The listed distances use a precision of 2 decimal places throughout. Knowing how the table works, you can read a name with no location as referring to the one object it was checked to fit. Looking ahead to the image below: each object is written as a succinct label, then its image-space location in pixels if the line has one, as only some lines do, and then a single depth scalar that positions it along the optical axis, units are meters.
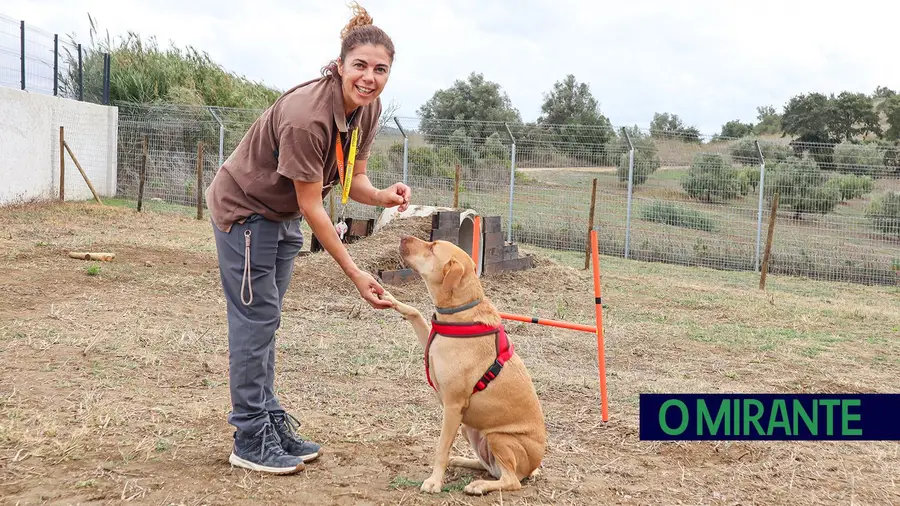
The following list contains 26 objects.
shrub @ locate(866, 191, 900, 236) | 14.40
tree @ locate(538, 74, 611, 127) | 33.78
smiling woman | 3.43
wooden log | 10.14
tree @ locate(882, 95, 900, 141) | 28.19
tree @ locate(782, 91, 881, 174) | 27.59
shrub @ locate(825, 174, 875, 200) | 14.74
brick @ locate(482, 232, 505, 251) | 10.61
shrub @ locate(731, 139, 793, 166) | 15.79
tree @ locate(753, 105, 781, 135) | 40.75
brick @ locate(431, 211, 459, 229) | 10.25
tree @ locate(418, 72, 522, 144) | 32.59
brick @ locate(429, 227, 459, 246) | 10.16
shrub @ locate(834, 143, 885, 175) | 14.60
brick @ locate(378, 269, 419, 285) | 9.57
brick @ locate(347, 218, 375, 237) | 11.39
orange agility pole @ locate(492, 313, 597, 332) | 4.96
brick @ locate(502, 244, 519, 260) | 11.05
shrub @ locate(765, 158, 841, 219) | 14.83
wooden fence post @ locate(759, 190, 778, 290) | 11.87
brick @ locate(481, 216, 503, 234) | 10.67
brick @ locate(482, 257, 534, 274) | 10.76
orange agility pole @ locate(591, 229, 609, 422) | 4.91
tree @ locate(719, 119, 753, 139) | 36.31
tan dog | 3.60
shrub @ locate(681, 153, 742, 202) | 15.73
